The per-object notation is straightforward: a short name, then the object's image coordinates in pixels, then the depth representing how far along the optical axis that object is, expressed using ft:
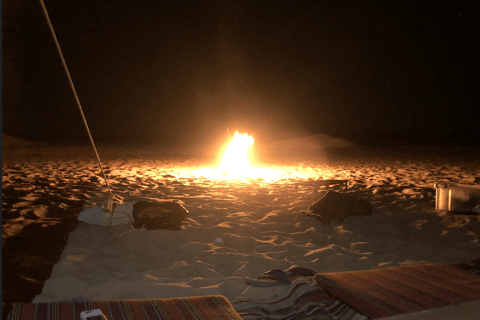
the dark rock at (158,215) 11.23
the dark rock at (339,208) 12.37
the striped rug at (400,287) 5.79
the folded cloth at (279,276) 7.43
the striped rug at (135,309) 5.17
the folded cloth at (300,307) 6.27
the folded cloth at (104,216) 11.22
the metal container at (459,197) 12.51
